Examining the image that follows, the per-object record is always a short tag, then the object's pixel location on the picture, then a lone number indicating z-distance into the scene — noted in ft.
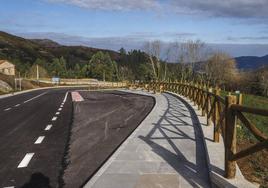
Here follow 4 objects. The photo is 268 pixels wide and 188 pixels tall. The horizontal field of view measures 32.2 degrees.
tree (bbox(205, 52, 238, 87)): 361.71
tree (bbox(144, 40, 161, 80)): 336.70
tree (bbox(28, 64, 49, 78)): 412.01
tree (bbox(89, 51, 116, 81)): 453.99
